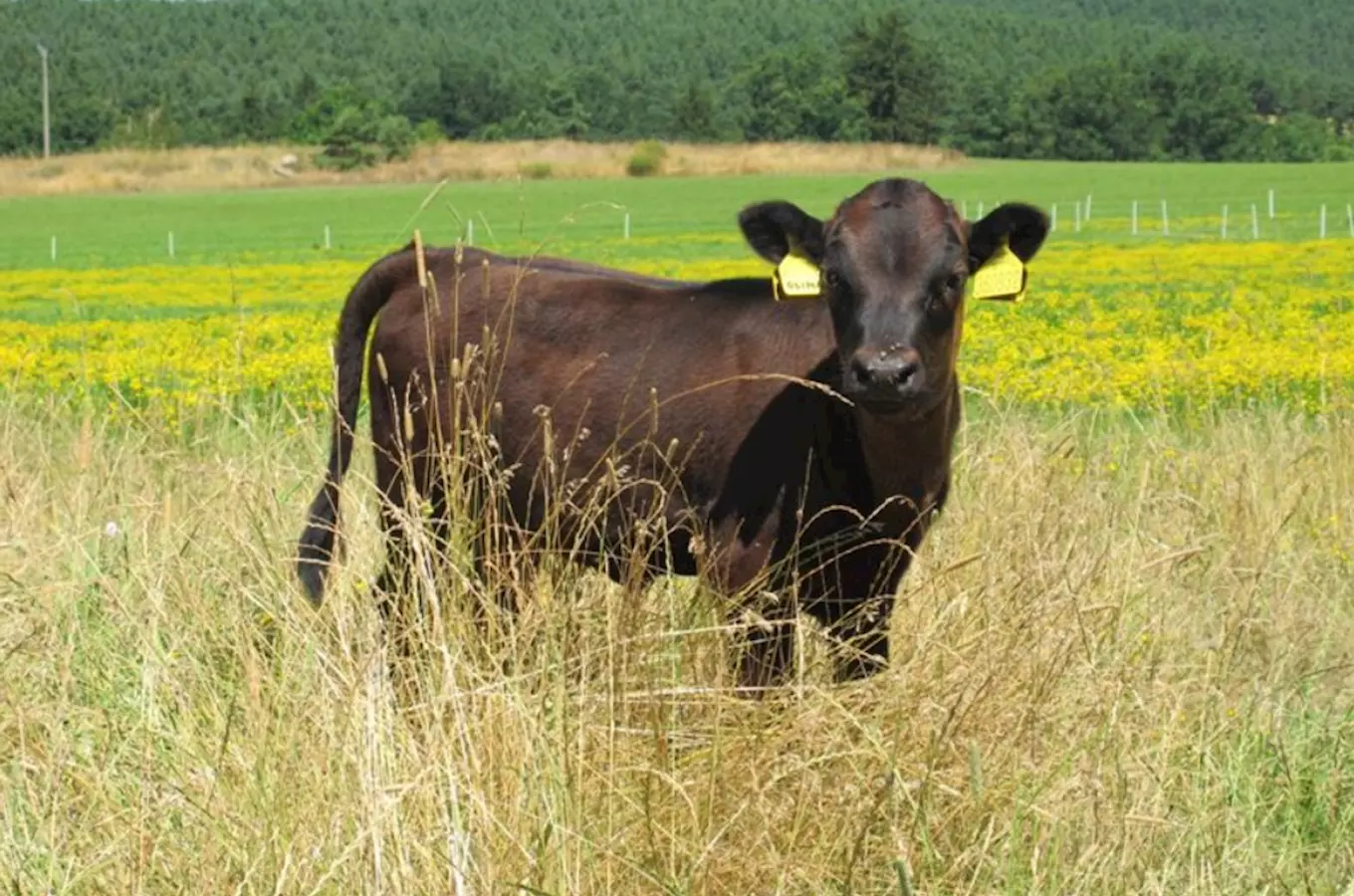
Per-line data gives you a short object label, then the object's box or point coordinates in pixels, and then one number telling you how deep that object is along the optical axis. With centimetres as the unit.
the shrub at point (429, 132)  11046
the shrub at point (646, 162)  9200
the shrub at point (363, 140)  9775
